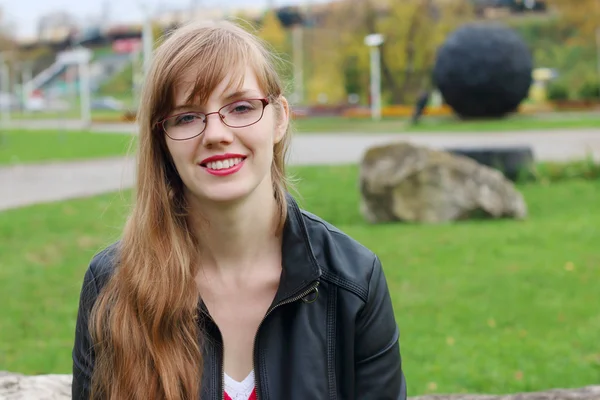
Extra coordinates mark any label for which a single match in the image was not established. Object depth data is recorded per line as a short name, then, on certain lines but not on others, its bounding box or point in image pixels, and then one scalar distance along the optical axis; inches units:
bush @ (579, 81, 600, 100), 1194.0
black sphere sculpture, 839.1
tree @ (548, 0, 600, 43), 1375.5
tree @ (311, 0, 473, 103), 1263.5
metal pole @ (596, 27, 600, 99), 1490.4
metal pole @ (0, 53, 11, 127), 1408.1
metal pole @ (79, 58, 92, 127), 1256.2
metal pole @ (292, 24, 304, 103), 1753.2
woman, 78.0
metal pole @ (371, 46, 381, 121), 1141.1
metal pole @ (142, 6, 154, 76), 1145.0
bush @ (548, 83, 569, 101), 1226.0
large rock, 309.7
